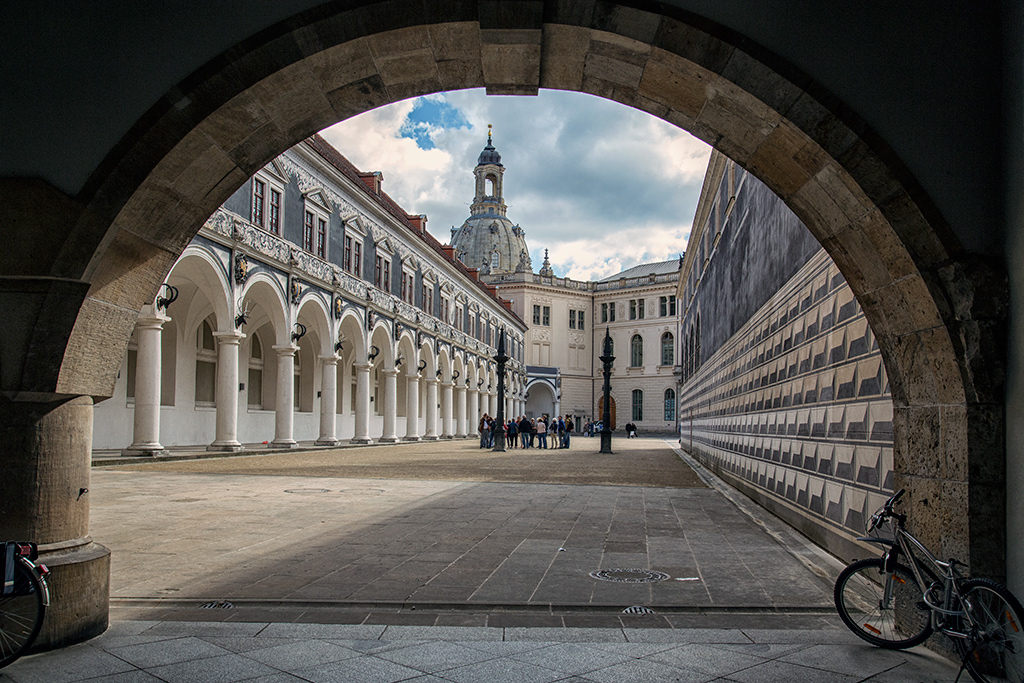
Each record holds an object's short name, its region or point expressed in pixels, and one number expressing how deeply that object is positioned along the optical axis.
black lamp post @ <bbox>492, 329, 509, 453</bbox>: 31.86
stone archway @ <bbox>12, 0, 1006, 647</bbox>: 4.27
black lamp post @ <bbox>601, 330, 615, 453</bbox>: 30.69
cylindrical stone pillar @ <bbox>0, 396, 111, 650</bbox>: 4.40
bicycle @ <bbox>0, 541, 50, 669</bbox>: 3.99
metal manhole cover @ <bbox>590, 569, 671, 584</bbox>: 6.20
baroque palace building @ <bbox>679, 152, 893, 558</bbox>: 6.81
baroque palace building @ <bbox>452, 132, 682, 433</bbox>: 78.50
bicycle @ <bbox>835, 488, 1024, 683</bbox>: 3.86
